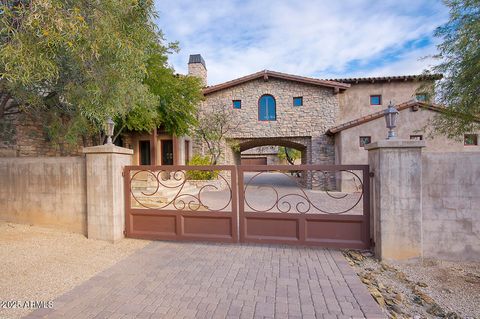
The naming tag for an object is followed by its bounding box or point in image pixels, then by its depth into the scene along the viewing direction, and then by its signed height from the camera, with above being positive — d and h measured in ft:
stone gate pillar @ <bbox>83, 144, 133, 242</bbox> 17.66 -2.16
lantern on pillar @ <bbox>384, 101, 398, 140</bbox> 15.15 +2.11
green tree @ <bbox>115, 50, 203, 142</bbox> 34.47 +8.71
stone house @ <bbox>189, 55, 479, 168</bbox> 49.60 +10.27
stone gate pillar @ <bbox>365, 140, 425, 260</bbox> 14.48 -2.45
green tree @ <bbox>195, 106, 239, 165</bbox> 50.93 +5.84
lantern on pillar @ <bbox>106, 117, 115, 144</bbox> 17.79 +2.16
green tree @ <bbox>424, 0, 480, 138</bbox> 18.28 +6.62
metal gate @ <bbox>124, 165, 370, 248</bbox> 15.90 -4.24
